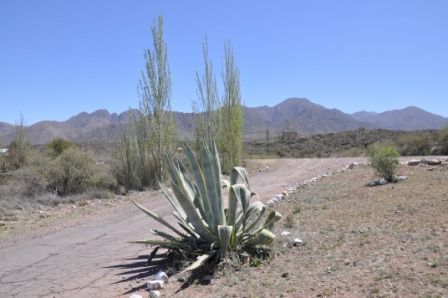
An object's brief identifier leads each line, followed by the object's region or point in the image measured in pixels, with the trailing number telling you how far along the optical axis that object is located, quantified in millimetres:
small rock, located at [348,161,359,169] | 18684
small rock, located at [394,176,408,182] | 11977
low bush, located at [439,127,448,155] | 26006
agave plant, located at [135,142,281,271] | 5666
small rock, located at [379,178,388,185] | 11742
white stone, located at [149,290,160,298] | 4578
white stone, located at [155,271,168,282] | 5061
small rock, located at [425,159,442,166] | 15398
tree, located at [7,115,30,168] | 21047
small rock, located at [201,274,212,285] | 4962
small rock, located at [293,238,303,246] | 6094
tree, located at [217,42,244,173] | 18031
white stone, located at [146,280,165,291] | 4855
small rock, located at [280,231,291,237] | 6522
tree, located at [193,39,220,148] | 17297
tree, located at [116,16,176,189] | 16203
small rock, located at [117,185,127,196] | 15160
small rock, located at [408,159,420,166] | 16062
